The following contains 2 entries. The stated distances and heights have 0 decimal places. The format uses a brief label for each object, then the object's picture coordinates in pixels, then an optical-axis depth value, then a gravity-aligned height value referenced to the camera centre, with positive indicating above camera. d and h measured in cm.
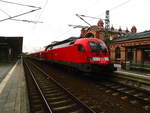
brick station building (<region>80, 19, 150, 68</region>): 1577 +136
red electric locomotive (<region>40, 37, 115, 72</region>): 878 +12
